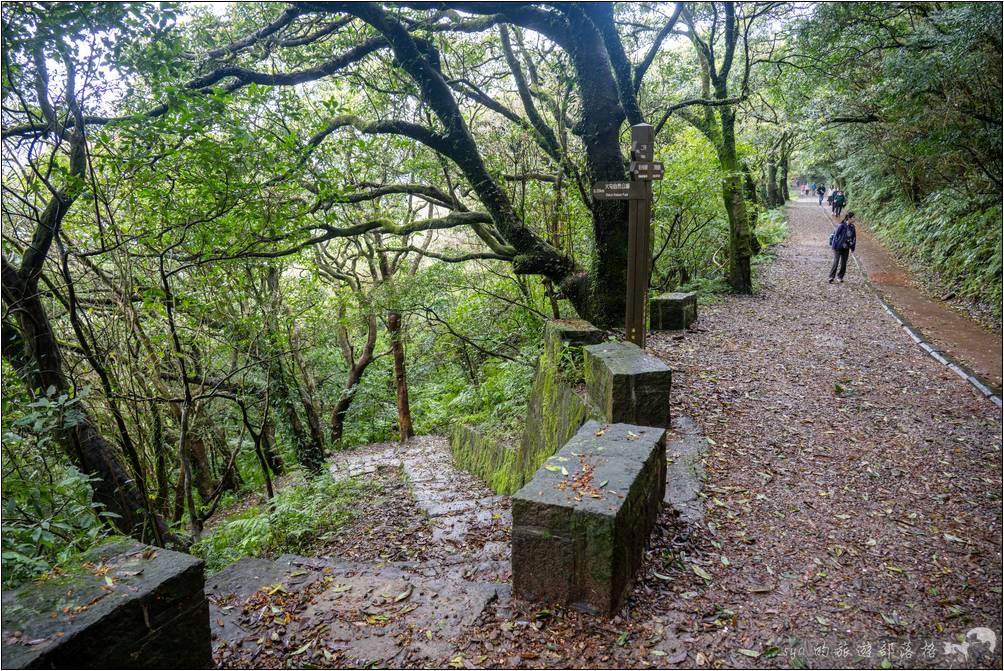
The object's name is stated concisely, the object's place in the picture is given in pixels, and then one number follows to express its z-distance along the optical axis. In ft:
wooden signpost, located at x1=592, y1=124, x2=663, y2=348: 20.16
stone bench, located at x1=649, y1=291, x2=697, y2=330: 30.81
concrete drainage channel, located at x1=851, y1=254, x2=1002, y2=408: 21.53
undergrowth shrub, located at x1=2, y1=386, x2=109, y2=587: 8.91
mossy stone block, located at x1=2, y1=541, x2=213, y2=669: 7.09
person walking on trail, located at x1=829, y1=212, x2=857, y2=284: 46.01
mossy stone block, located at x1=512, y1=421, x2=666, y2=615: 10.02
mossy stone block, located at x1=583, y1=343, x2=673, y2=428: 16.56
